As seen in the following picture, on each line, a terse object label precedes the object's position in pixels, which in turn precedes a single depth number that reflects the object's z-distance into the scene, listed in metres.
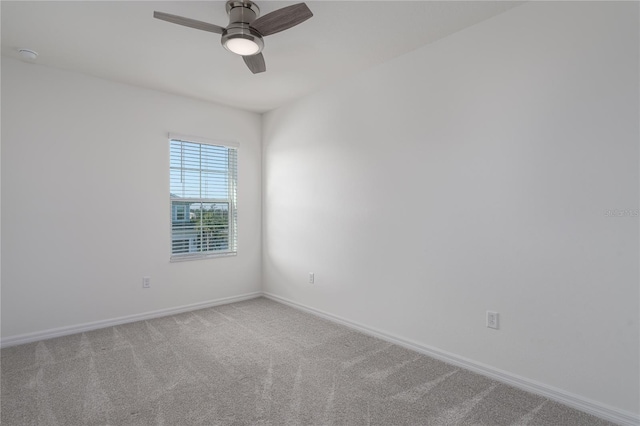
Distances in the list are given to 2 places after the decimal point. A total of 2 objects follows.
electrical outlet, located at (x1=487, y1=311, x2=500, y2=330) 2.42
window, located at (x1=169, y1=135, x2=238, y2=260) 4.02
